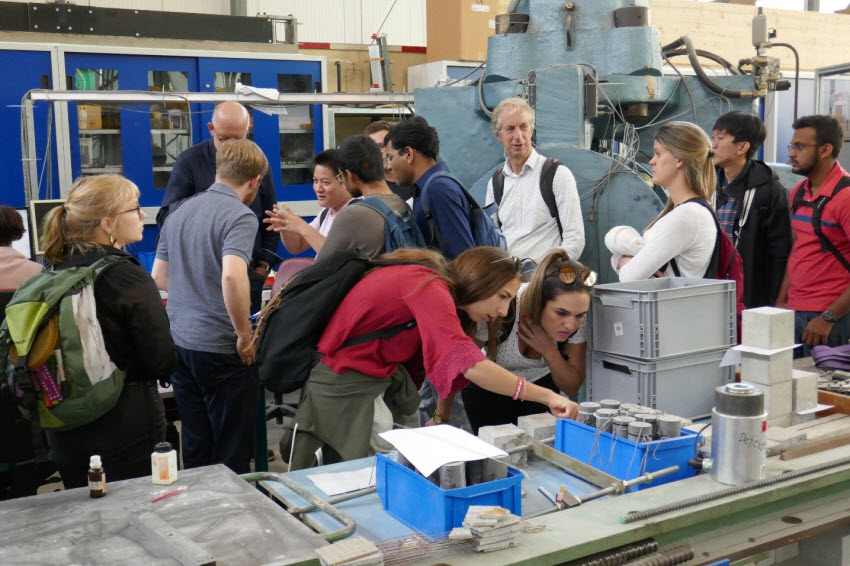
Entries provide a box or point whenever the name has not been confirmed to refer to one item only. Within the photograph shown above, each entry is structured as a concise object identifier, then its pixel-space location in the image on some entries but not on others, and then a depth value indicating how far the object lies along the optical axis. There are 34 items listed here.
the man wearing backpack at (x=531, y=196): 3.58
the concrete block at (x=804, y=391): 2.19
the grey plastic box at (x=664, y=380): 2.17
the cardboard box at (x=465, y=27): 7.19
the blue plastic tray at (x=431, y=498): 1.52
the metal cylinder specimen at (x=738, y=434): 1.74
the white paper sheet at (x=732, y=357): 2.20
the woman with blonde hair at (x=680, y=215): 2.54
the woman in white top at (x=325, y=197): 3.65
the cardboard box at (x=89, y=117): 5.77
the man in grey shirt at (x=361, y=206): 2.84
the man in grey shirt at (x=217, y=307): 2.86
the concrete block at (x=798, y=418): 2.19
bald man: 3.61
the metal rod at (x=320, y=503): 1.50
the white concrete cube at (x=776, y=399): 2.14
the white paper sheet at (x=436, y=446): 1.57
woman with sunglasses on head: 2.33
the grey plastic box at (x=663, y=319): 2.16
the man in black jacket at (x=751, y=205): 3.40
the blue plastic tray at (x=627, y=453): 1.80
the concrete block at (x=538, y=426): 2.05
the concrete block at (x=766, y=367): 2.12
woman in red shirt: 2.09
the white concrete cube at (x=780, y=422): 2.14
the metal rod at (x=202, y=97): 4.21
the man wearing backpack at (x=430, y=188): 3.02
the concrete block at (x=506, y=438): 1.93
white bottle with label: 1.65
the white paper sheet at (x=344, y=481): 1.81
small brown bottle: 1.59
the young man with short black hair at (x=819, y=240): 3.19
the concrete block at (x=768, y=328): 2.11
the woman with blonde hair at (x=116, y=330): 2.24
